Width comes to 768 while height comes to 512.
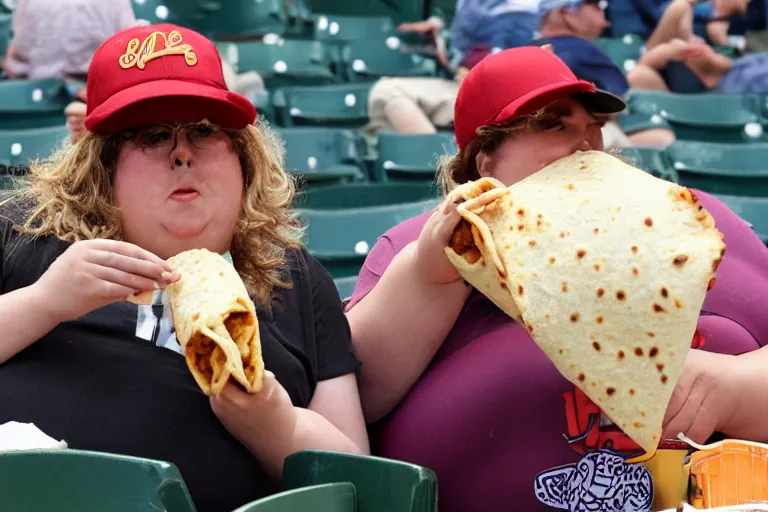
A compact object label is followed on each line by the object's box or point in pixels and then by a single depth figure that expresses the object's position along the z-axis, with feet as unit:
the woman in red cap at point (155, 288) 8.97
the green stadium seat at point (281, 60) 32.55
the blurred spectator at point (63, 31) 26.91
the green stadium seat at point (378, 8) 38.88
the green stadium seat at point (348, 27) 36.99
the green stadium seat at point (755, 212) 20.57
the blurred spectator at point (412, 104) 28.37
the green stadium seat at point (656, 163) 26.01
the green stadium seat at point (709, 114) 31.14
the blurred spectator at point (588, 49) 25.85
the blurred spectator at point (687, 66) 33.63
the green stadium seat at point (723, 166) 25.55
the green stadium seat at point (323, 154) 24.27
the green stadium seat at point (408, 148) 25.58
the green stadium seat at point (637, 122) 29.37
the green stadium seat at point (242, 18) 37.09
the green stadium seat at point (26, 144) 21.54
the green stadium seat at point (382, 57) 35.32
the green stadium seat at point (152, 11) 34.22
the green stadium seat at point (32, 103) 26.86
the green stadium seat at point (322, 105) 29.09
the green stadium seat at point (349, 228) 18.02
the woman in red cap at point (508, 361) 9.64
